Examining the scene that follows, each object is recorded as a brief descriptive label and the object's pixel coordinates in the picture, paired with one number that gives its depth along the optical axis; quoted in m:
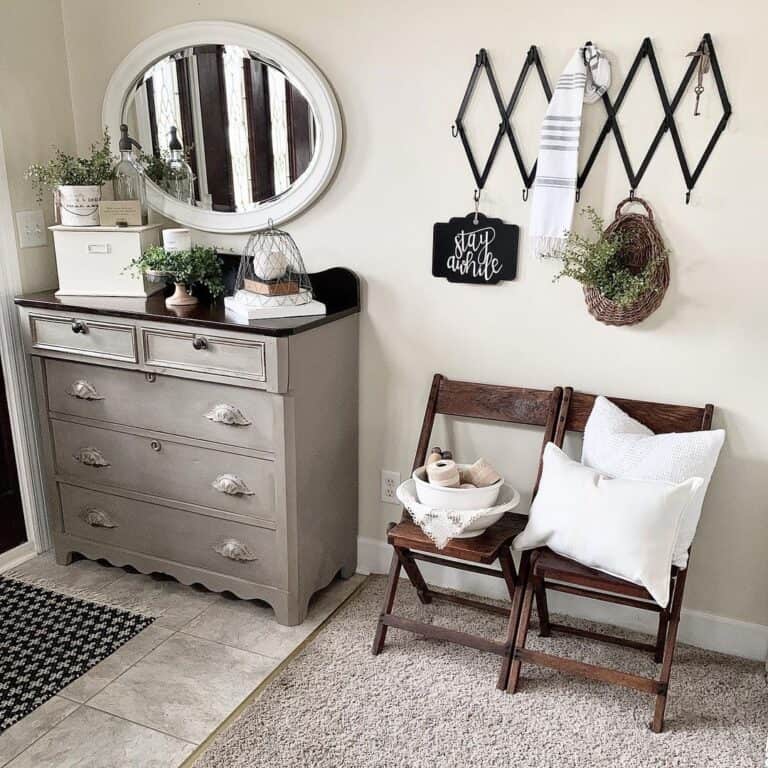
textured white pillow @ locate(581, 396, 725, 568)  2.15
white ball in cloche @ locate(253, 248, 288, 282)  2.49
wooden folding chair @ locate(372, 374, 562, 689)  2.27
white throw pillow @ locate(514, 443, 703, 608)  2.02
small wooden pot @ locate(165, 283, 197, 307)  2.62
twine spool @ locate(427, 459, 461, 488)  2.26
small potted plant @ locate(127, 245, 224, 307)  2.60
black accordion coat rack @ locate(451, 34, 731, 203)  2.12
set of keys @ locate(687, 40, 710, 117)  2.09
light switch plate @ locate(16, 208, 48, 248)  2.82
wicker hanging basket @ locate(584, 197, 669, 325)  2.25
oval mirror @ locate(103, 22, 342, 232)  2.57
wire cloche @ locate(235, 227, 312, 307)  2.47
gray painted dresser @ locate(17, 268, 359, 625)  2.42
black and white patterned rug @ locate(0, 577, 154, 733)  2.25
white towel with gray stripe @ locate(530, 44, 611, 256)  2.20
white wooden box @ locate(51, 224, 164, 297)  2.72
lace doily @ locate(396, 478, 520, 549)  2.23
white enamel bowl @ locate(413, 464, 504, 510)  2.24
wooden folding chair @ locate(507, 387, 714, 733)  2.10
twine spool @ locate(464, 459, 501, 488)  2.30
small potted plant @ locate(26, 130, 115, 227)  2.70
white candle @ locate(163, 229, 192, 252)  2.67
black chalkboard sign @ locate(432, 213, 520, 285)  2.45
